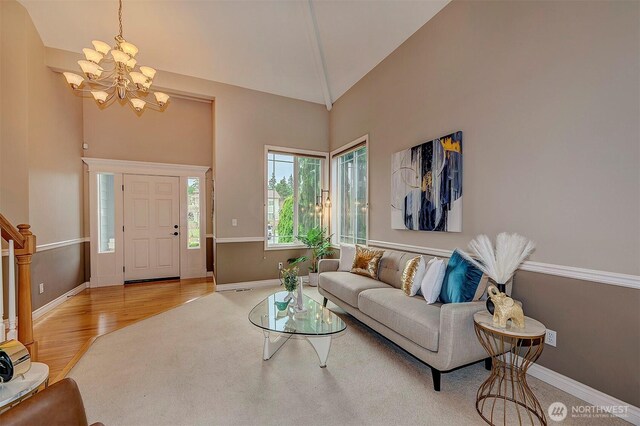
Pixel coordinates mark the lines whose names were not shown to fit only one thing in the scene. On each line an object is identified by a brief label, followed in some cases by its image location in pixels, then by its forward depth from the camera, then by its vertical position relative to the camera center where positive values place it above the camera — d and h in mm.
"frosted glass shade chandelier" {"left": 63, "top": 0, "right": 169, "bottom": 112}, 2666 +1453
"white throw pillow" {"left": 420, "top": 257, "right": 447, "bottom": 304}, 2486 -641
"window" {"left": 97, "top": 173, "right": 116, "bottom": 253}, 4965 -32
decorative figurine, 1750 -645
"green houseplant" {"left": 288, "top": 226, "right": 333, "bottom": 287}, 4938 -626
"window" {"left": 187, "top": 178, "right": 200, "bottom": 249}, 5664 -24
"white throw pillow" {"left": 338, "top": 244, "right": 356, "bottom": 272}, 3930 -670
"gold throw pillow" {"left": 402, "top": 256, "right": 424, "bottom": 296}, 2727 -630
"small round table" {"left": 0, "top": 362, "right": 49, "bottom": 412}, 1143 -755
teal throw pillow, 2285 -596
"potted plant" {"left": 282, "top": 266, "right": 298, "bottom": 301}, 2635 -643
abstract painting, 2846 +282
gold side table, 1672 -1121
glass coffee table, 2143 -922
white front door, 5172 -290
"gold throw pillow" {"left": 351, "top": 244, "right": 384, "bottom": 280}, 3484 -665
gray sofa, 1967 -892
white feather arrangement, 1897 -316
